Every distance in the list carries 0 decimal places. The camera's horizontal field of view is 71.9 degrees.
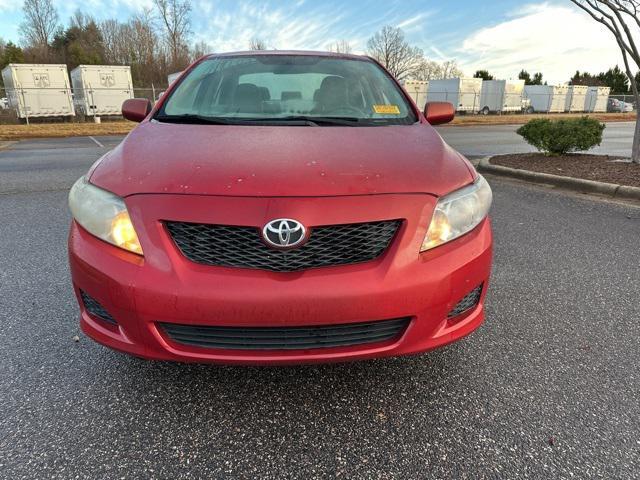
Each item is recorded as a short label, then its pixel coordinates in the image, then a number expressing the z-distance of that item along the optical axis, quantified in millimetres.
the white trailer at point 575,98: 41500
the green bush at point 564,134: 7859
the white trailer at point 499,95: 36594
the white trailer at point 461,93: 35469
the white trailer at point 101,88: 22844
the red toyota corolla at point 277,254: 1589
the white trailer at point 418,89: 34222
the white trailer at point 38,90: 21156
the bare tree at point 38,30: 55719
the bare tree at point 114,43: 53406
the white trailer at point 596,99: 43000
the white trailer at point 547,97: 40250
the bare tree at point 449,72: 61678
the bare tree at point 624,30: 7016
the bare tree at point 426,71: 56091
